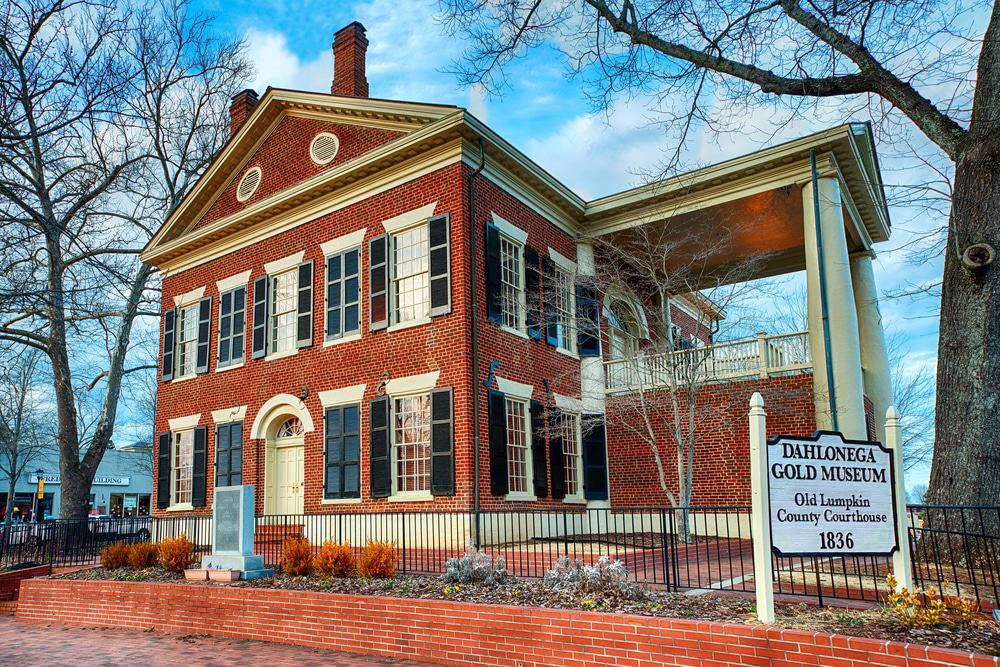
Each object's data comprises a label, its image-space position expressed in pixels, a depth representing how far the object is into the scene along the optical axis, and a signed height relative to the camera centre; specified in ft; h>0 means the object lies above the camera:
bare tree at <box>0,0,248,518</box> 33.94 +16.05
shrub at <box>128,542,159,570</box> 46.72 -5.18
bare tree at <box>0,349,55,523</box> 138.41 +9.97
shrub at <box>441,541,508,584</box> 31.96 -4.55
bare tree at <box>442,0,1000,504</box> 28.99 +5.81
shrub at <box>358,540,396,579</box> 35.73 -4.57
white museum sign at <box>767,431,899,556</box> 22.21 -1.39
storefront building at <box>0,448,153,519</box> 172.76 -3.47
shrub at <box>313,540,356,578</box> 37.11 -4.68
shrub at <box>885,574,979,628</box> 20.63 -4.41
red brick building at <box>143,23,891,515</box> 51.78 +10.42
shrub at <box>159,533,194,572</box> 43.78 -4.81
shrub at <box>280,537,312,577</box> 39.09 -4.69
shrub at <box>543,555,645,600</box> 26.94 -4.43
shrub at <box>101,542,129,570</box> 48.44 -5.38
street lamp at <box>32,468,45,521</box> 126.11 -3.29
